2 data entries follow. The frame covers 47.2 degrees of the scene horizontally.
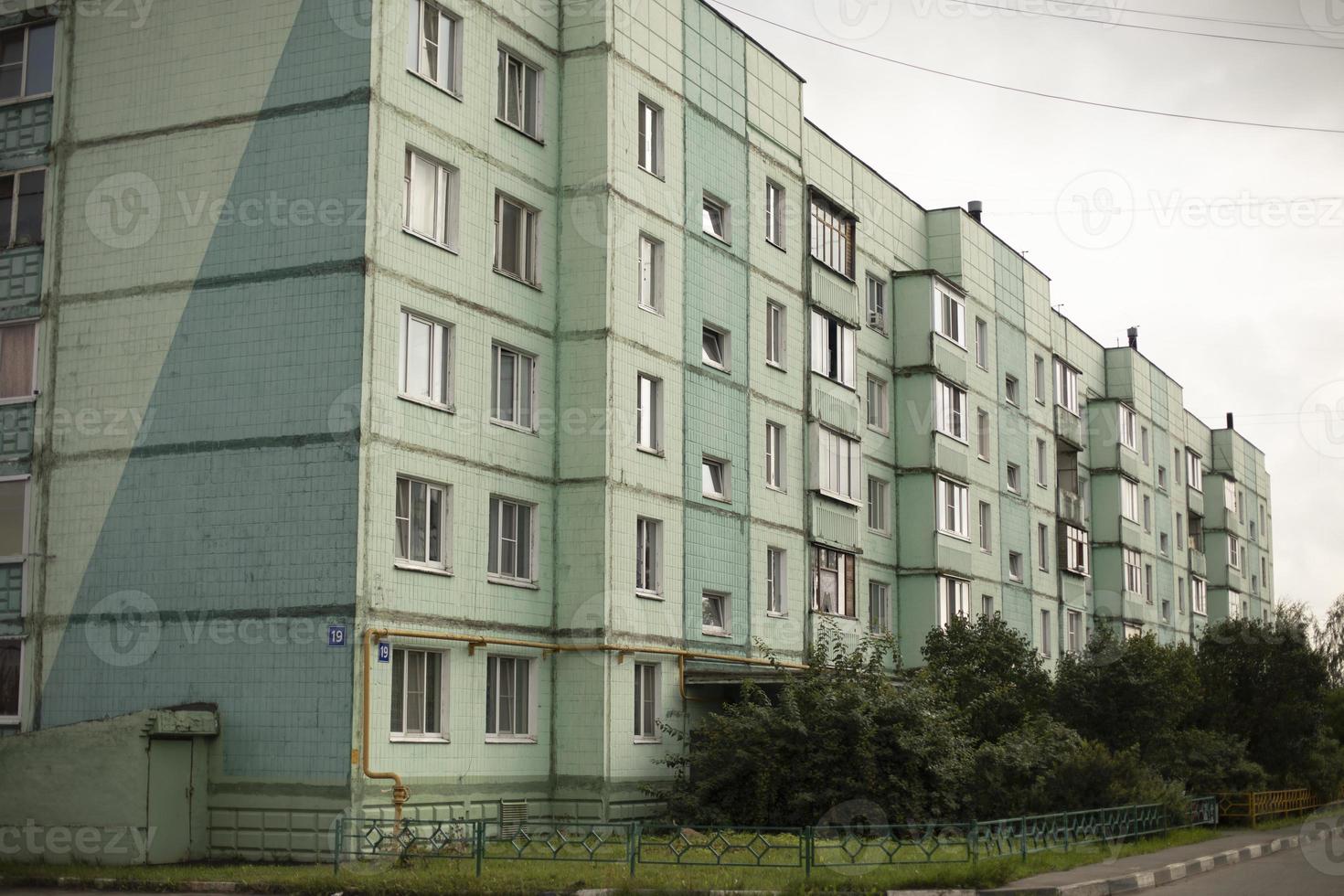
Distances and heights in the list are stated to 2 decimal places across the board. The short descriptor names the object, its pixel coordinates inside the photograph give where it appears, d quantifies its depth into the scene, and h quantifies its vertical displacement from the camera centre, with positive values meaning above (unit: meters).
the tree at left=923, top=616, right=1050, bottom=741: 33.38 -0.39
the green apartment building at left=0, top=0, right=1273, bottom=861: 23.33 +4.12
